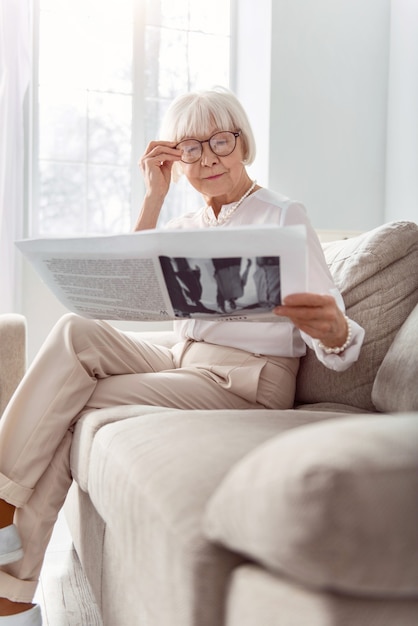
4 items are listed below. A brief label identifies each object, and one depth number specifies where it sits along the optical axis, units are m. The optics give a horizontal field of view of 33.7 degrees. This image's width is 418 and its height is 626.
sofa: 0.56
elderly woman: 1.34
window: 3.74
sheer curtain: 3.39
